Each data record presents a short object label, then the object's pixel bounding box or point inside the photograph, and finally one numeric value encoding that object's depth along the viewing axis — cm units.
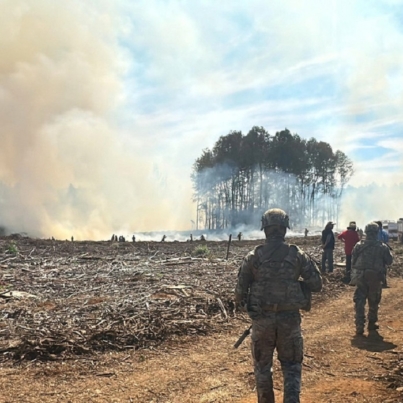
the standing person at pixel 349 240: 1254
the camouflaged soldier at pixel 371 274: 755
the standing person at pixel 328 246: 1391
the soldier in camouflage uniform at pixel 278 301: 409
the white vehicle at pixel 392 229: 3450
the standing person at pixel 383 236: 1346
